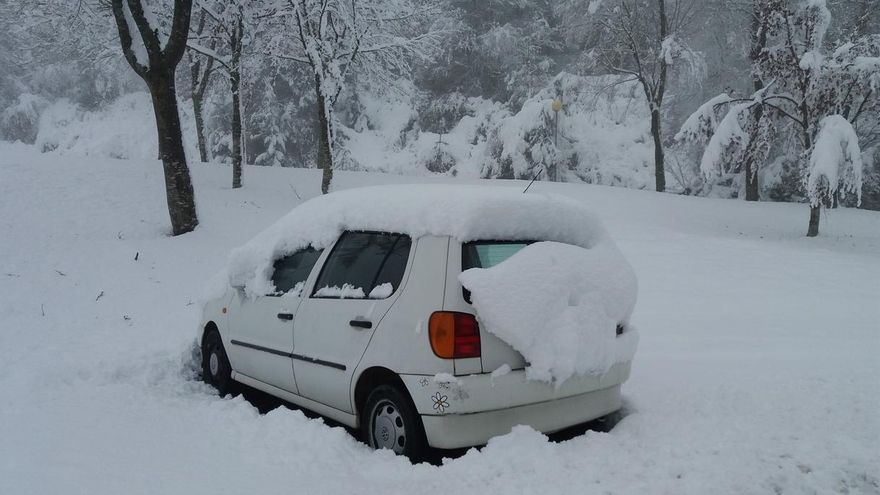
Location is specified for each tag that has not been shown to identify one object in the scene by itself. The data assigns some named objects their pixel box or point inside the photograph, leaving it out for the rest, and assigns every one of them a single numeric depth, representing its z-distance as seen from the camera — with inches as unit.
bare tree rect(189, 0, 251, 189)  628.1
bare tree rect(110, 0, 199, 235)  445.1
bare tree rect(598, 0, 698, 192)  860.6
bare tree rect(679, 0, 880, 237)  542.0
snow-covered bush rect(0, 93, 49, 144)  1379.2
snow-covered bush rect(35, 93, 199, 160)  1264.8
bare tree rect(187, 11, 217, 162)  747.4
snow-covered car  131.0
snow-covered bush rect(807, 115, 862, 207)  523.8
